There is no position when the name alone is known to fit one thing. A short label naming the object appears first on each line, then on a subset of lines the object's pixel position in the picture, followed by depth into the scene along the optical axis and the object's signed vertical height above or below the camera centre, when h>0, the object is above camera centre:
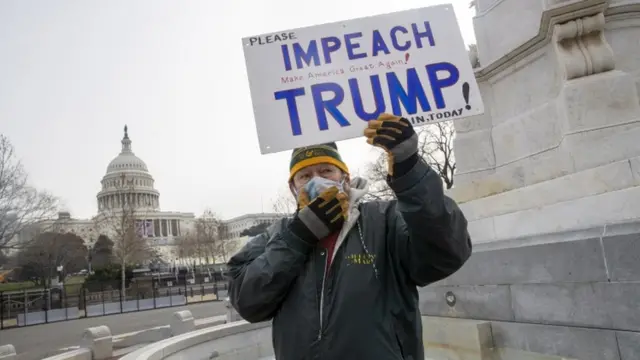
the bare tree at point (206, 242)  70.19 +7.33
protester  1.80 +0.00
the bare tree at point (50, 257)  48.44 +6.53
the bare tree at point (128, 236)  40.53 +6.13
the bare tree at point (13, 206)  25.84 +6.33
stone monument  3.28 +0.40
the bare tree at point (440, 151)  33.31 +6.67
